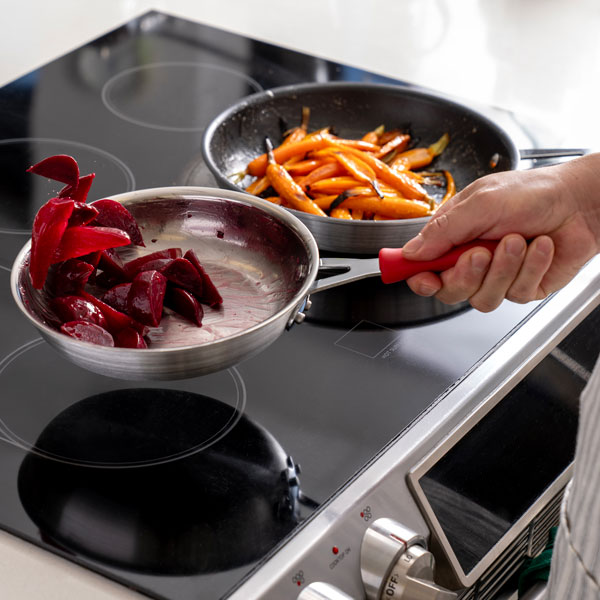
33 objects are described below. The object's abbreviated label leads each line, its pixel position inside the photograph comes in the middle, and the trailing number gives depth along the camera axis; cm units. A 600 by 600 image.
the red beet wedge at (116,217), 119
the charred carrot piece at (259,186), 134
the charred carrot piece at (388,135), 143
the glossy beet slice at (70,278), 116
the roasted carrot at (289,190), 131
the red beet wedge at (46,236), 114
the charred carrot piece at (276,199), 132
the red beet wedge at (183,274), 117
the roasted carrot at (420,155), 140
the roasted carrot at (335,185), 134
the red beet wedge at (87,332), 111
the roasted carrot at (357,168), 134
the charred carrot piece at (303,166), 136
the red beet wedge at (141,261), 119
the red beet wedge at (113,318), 114
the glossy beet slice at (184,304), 117
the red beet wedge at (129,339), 114
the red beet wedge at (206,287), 118
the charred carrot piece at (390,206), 131
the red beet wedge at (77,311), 113
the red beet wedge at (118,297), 116
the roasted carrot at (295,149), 138
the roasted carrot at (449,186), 137
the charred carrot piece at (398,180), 134
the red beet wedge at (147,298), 115
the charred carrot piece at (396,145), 140
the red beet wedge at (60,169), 119
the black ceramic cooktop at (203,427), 108
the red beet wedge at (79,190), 119
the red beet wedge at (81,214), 116
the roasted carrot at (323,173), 135
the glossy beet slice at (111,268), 119
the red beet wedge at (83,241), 115
